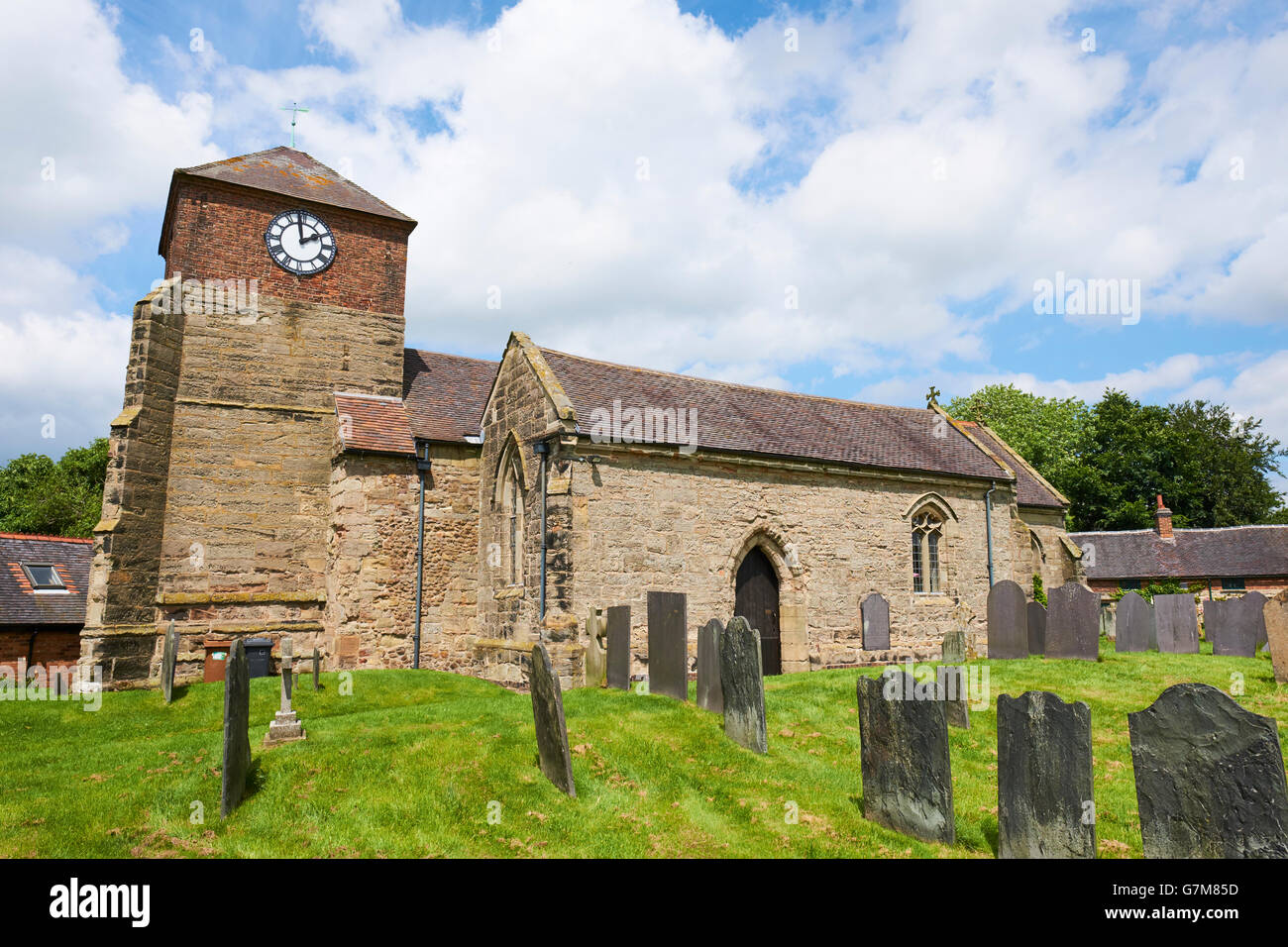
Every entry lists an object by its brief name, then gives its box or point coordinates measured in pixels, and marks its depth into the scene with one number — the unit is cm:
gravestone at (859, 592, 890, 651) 1784
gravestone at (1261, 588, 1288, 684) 1248
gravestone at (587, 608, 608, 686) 1388
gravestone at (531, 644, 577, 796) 797
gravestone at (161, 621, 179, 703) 1421
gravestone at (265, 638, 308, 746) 978
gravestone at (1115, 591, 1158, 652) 1759
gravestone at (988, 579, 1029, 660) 1612
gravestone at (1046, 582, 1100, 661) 1512
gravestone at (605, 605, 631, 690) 1318
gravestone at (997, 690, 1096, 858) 582
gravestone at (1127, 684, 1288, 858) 498
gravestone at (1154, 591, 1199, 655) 1758
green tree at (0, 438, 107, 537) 4109
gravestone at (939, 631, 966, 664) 1462
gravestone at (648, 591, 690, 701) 1190
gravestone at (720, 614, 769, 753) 935
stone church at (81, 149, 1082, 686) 1616
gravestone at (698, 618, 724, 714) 1072
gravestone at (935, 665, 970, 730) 1049
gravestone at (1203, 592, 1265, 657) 1636
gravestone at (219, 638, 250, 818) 739
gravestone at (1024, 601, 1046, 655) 1648
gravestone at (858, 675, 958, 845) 673
